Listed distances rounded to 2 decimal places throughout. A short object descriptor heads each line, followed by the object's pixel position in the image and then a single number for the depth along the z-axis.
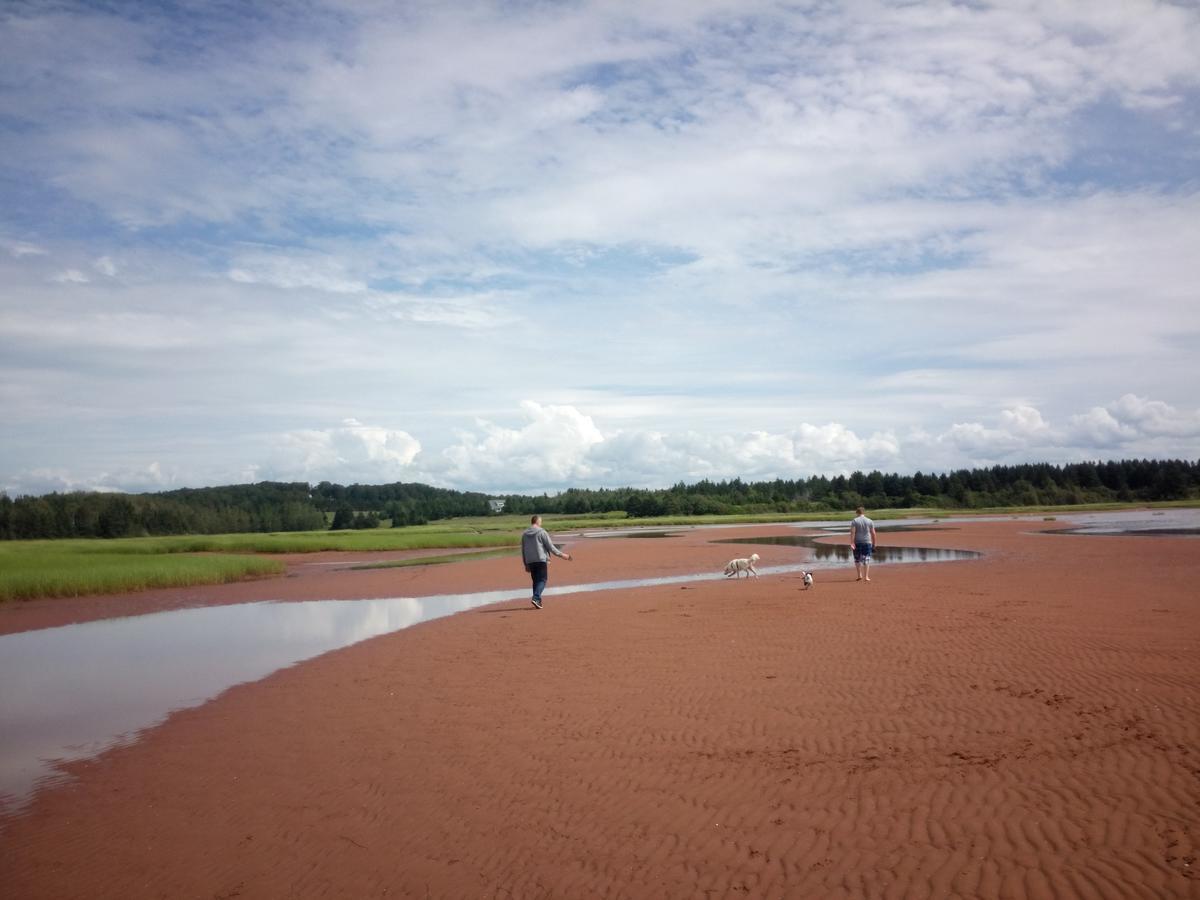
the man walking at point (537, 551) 21.27
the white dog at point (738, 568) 29.66
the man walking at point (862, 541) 25.11
